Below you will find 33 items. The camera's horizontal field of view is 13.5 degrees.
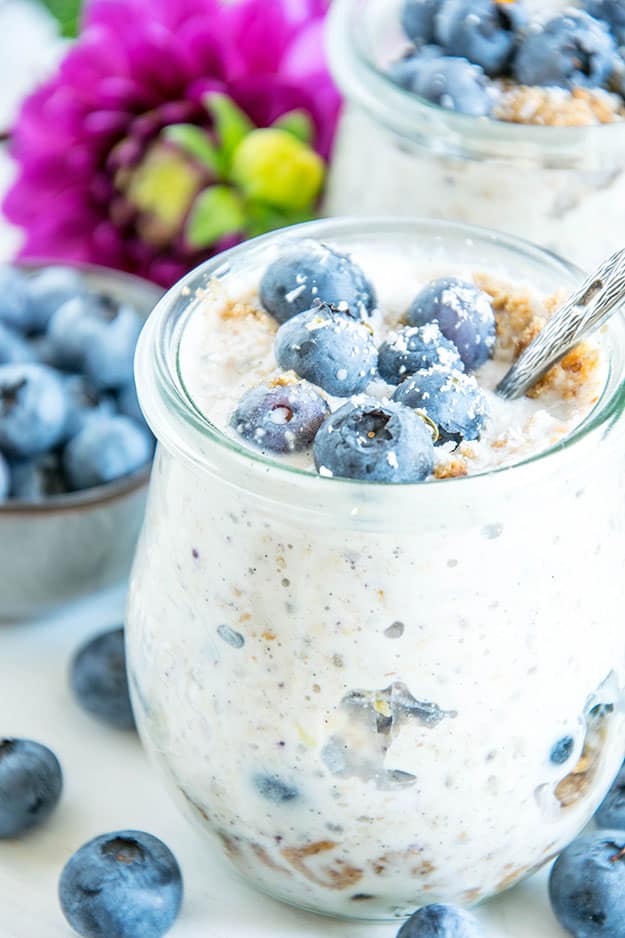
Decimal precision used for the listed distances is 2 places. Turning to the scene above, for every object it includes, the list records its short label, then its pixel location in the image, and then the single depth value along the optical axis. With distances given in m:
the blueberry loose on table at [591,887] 0.38
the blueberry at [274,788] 0.37
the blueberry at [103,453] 0.46
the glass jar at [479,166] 0.43
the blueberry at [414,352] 0.37
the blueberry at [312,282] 0.38
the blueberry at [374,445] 0.35
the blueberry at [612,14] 0.45
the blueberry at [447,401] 0.36
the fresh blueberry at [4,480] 0.46
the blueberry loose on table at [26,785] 0.41
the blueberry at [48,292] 0.49
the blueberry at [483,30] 0.44
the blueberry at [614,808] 0.41
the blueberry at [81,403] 0.47
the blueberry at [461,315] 0.37
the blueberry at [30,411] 0.46
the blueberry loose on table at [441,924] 0.38
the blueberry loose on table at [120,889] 0.38
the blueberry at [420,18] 0.45
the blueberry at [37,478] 0.46
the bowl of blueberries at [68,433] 0.45
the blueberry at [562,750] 0.37
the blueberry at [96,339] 0.48
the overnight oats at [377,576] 0.35
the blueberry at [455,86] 0.44
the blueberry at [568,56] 0.44
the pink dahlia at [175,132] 0.51
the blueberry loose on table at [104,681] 0.43
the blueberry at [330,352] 0.36
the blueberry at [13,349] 0.48
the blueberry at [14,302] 0.49
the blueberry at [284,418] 0.36
